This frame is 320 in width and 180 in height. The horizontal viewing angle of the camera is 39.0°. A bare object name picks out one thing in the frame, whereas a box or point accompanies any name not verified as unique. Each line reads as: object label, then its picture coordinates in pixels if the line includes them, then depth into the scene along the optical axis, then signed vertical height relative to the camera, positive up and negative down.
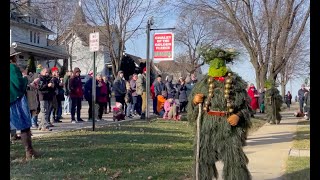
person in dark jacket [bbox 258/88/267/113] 24.66 -0.12
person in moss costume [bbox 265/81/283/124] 18.08 -0.20
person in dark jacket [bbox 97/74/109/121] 16.23 +0.12
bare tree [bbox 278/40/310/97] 23.56 +2.37
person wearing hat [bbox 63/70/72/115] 15.66 +0.49
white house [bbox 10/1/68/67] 37.14 +5.24
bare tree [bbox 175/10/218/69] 45.12 +6.38
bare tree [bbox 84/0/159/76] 32.25 +5.27
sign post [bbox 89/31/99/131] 11.73 +1.40
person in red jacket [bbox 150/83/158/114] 20.04 -0.15
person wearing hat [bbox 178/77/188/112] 19.11 +0.16
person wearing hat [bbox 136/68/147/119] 18.22 +0.34
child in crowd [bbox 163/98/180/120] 17.73 -0.46
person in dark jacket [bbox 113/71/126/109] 17.47 +0.33
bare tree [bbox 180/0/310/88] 22.88 +3.73
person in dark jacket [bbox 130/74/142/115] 18.33 +0.02
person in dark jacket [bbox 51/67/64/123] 13.63 +0.01
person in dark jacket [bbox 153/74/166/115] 19.61 +0.42
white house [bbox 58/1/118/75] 35.03 +5.67
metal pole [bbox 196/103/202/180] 6.26 -0.67
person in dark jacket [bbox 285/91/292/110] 46.08 -0.05
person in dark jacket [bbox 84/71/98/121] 15.80 +0.19
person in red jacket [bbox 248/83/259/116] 21.97 +0.19
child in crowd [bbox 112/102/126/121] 16.14 -0.59
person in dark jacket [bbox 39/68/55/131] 12.35 +0.06
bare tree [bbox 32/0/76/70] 14.20 +3.01
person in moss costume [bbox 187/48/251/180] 6.18 -0.37
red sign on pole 18.11 +2.07
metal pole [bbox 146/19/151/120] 16.96 +1.11
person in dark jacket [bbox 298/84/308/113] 25.19 +0.23
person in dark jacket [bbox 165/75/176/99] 19.11 +0.37
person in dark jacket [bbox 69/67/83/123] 14.70 +0.17
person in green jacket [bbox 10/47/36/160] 7.79 -0.19
